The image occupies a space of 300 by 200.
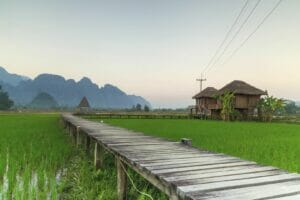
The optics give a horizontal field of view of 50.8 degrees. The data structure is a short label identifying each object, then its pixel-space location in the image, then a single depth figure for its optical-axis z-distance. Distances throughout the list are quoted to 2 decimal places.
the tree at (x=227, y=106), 36.38
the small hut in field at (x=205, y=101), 43.61
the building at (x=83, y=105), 52.62
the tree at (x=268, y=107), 36.91
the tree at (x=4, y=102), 80.81
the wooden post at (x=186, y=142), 5.56
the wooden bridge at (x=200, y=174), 2.38
